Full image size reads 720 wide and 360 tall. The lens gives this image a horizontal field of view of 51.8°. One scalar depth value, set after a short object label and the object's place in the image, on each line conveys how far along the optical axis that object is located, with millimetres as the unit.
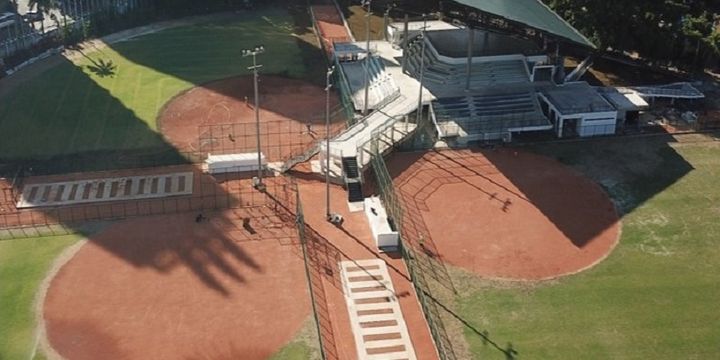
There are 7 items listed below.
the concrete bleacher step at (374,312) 51312
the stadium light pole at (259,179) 68775
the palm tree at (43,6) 110856
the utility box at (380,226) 61750
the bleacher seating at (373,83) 85938
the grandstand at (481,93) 77375
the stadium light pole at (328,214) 64625
